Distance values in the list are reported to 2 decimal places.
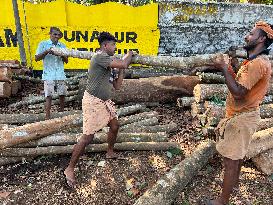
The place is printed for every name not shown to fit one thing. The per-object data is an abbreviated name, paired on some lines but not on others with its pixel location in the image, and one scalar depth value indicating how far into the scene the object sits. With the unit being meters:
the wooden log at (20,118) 4.23
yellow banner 6.58
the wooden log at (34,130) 3.25
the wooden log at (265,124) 3.85
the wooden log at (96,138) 3.51
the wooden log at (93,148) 3.37
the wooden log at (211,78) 4.65
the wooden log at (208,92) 4.33
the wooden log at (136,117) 4.12
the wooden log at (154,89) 5.01
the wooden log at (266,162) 3.39
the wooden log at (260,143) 3.40
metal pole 6.22
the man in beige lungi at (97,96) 3.02
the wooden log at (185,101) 4.74
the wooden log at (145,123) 3.98
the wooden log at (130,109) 4.43
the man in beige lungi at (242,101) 2.45
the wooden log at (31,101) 5.05
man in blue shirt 4.28
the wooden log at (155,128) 3.93
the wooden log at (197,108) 4.29
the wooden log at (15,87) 5.45
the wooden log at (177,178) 2.73
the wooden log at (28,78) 5.85
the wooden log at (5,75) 5.18
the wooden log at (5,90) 5.09
